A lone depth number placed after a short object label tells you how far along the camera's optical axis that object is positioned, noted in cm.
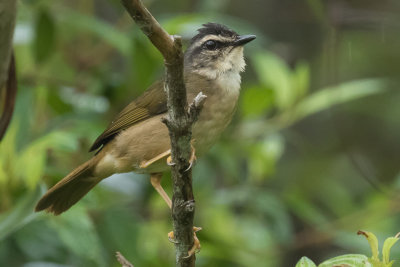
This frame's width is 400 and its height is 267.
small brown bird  757
